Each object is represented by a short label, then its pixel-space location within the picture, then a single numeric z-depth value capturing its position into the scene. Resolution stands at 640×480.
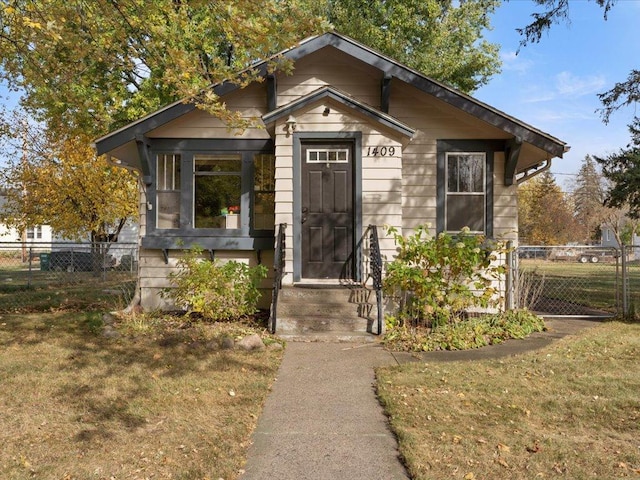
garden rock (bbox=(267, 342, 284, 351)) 6.79
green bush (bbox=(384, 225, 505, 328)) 7.46
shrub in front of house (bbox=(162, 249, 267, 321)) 8.07
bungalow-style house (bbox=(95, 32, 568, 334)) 8.48
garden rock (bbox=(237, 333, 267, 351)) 6.71
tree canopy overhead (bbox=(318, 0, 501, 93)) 19.03
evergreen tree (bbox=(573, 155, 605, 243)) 51.81
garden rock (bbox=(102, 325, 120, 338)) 7.34
